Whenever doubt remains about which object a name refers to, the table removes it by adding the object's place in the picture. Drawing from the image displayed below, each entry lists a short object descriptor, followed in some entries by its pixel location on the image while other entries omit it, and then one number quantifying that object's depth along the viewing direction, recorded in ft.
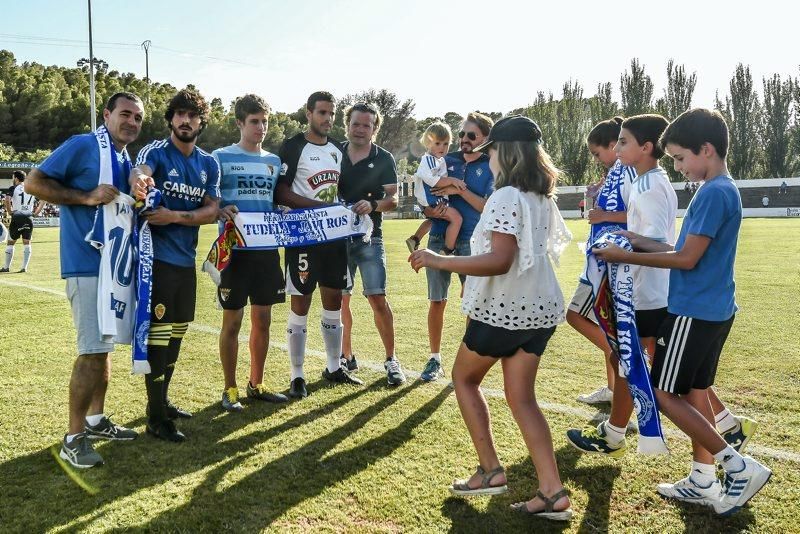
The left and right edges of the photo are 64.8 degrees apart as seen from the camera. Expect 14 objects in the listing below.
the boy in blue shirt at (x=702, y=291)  10.36
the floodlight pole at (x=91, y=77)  123.34
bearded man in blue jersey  14.40
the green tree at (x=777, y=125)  188.34
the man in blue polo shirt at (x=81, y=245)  12.80
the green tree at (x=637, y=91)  213.05
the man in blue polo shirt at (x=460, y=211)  19.10
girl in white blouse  10.09
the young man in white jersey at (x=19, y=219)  48.51
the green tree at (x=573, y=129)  222.28
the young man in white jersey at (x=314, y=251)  18.02
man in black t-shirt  19.44
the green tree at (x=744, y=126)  194.59
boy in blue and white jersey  16.58
